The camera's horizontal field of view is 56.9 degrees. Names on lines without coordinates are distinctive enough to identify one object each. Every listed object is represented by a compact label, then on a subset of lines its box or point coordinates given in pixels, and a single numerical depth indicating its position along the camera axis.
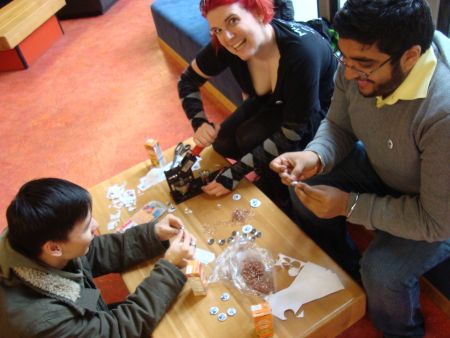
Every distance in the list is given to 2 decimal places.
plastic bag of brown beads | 1.17
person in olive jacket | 0.99
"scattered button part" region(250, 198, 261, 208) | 1.39
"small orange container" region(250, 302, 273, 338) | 0.98
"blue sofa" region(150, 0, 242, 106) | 2.35
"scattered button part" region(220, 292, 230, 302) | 1.15
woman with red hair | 1.38
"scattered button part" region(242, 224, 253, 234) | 1.31
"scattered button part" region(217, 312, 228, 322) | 1.11
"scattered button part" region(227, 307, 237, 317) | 1.11
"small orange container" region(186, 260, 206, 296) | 1.09
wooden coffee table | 1.07
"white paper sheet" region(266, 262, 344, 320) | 1.09
